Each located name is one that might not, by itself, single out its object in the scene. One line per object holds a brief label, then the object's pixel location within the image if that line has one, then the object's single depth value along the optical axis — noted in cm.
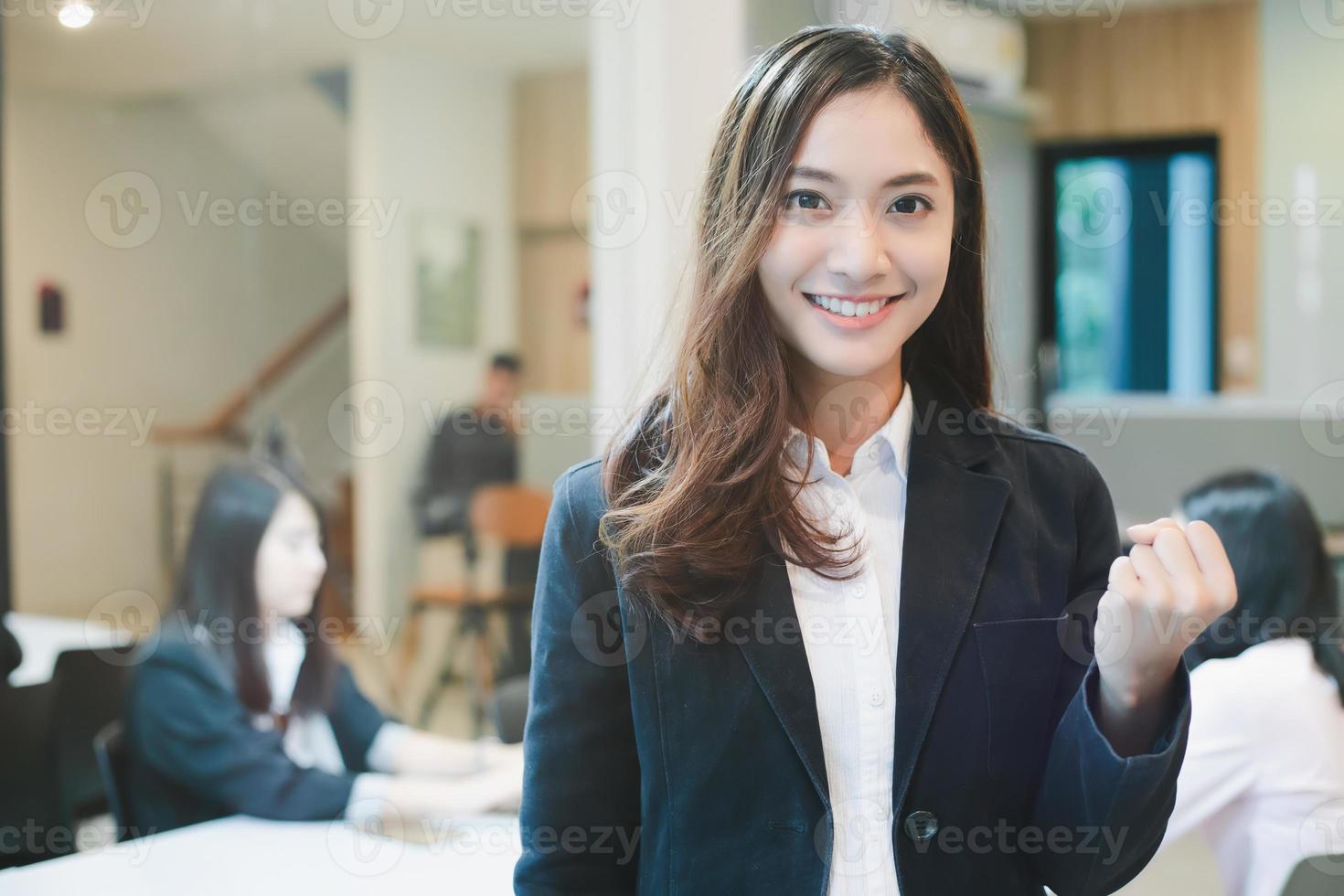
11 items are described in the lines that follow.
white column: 293
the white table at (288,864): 152
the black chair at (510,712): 207
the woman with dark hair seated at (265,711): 196
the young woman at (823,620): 97
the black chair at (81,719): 219
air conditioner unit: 444
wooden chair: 317
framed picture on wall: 304
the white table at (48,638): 255
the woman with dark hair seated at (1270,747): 163
